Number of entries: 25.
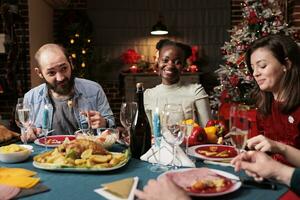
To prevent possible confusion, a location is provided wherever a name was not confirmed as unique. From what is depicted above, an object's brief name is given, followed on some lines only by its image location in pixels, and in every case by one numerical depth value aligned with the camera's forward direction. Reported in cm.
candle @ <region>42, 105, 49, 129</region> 164
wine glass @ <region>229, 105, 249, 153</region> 115
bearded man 222
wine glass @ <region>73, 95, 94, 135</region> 178
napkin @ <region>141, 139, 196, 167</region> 135
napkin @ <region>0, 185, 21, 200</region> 103
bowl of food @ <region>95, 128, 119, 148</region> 157
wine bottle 153
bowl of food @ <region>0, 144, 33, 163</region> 140
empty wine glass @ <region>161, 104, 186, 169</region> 130
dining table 106
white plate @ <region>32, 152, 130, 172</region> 125
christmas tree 425
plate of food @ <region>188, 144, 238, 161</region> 142
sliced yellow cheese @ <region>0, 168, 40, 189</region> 114
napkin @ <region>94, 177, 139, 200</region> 103
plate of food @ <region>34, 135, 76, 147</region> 168
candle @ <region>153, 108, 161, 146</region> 145
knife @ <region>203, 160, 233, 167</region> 136
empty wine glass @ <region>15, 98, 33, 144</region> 162
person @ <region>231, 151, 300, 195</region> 109
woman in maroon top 185
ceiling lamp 607
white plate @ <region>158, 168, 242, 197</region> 102
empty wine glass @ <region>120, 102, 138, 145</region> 154
